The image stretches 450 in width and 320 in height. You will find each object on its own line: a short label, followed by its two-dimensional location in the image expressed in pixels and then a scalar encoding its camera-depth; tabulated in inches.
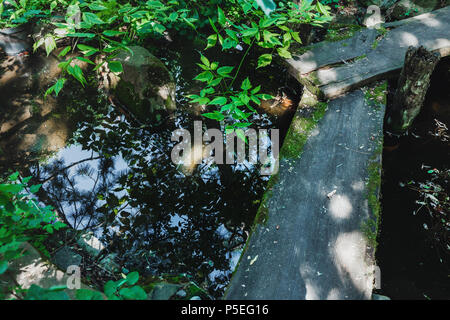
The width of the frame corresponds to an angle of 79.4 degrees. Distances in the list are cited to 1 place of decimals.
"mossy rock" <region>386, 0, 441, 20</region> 180.7
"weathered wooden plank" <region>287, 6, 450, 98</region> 118.0
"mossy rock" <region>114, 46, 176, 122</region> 125.1
